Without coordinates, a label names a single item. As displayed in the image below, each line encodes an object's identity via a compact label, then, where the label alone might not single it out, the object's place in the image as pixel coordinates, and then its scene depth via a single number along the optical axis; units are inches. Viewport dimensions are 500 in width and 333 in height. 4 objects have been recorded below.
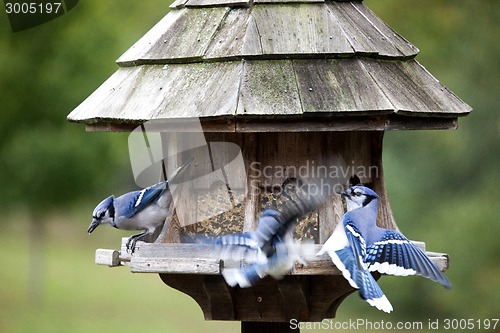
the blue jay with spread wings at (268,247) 366.9
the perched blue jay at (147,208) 414.0
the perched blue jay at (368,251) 367.2
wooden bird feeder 367.2
